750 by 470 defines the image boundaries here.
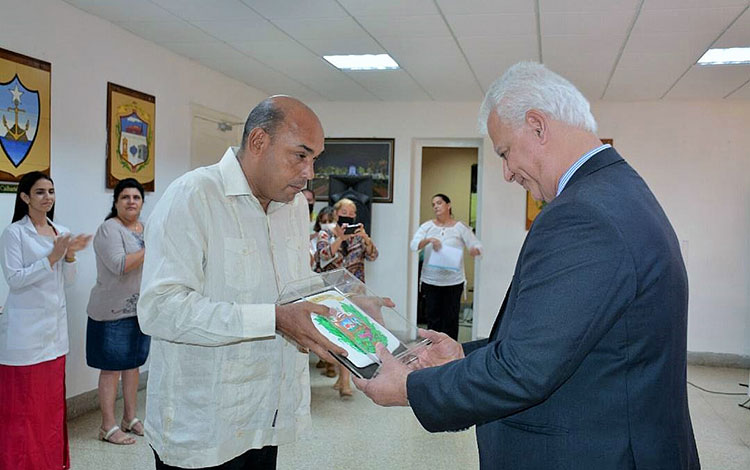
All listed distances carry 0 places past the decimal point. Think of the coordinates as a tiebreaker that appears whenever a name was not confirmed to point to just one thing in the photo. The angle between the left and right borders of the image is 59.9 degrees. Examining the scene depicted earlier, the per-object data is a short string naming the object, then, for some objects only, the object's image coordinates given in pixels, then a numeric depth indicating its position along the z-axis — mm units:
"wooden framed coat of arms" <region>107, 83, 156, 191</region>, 4801
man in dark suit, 1167
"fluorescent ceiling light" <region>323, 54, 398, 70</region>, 5676
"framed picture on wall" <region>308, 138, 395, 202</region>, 7844
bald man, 1646
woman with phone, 5566
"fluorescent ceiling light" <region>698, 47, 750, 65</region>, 5027
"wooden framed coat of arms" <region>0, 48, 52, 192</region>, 3795
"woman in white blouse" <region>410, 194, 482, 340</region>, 6590
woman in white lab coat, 3289
